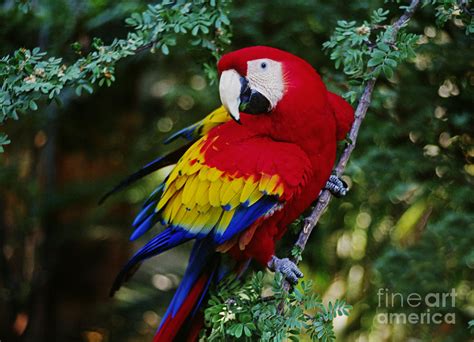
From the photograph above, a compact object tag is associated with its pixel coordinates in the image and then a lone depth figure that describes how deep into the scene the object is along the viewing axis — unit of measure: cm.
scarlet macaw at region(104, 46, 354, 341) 253
